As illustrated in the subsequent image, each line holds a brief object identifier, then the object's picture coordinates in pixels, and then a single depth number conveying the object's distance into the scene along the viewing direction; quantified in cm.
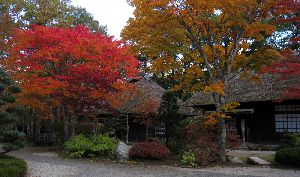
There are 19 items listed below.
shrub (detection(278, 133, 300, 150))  1591
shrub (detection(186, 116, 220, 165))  1484
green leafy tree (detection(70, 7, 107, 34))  3813
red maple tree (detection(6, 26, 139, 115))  1734
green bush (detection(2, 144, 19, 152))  1192
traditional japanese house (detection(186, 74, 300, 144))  2148
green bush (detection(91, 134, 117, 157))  1744
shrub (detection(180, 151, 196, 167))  1472
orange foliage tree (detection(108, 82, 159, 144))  1930
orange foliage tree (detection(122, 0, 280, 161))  1453
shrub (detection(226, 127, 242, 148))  1623
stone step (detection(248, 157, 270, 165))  1488
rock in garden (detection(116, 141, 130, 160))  1631
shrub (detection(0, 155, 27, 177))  1022
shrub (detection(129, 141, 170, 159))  1575
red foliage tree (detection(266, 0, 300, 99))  1432
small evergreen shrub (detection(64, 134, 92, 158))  1731
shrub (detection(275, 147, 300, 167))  1390
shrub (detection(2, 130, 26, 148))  1193
